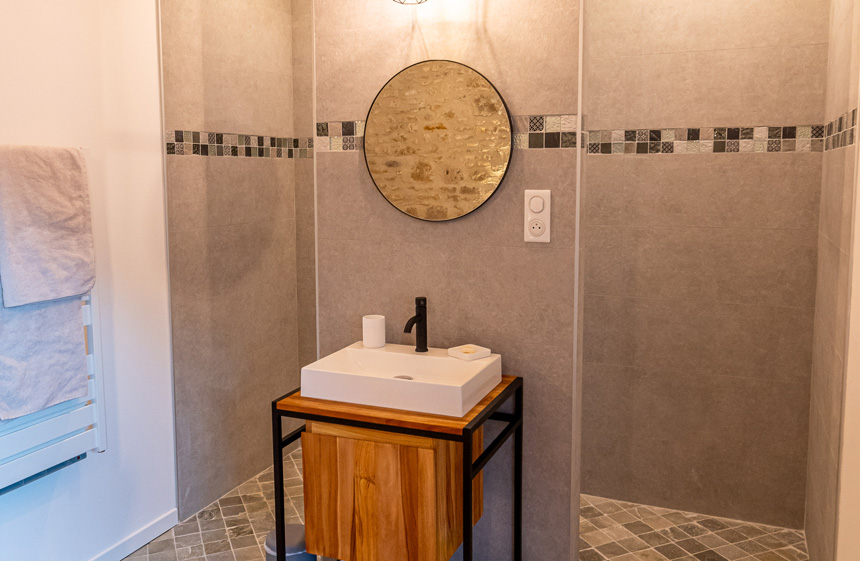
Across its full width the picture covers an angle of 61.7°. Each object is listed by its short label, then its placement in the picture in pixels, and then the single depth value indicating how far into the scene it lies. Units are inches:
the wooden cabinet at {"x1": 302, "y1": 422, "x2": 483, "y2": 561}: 80.2
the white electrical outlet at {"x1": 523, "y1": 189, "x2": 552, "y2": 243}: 90.7
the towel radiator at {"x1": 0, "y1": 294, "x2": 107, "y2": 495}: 88.4
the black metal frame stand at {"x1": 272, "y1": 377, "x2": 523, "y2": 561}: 76.7
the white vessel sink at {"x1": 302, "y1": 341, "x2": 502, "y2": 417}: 80.0
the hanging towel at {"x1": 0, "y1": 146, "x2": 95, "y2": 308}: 86.0
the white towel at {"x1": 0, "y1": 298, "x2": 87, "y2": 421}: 86.7
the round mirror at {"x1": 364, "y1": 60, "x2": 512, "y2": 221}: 91.5
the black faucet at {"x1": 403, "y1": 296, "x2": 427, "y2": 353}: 93.7
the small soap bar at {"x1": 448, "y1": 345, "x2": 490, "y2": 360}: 90.6
